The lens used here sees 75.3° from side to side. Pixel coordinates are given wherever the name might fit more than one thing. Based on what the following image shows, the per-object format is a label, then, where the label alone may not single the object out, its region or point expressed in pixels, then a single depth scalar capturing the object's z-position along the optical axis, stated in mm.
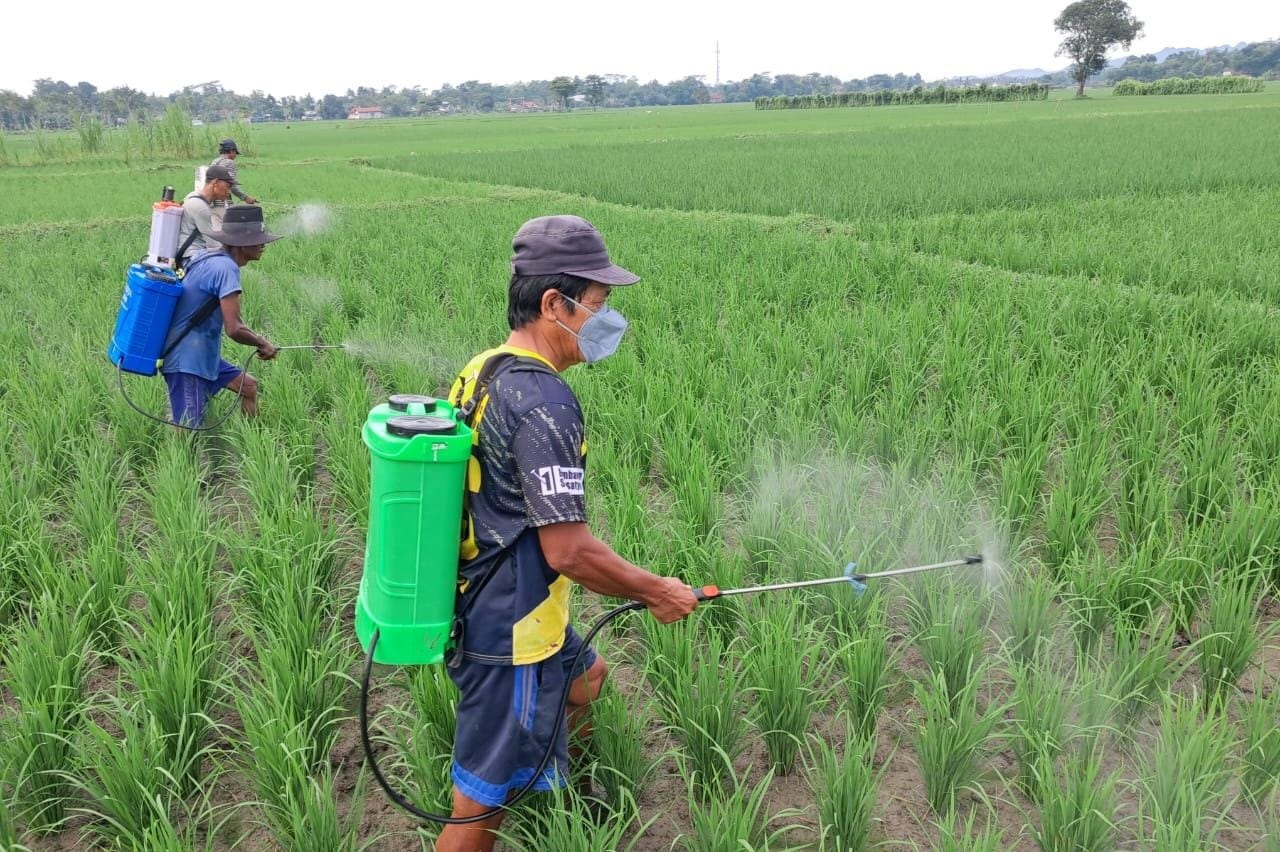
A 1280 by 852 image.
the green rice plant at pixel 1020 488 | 2951
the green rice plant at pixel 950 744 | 1883
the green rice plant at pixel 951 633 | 2221
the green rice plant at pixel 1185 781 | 1589
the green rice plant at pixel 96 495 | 3021
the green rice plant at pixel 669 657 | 2125
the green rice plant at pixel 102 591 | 2501
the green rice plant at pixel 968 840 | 1536
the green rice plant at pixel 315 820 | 1693
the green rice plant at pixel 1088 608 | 2357
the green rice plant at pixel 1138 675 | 2047
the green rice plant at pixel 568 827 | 1571
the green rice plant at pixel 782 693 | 2068
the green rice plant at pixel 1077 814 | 1654
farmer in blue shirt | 3650
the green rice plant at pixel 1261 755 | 1812
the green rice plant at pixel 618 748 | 1939
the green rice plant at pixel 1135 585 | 2398
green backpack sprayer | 1426
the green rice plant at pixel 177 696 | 2010
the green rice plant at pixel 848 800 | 1751
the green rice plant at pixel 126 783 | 1814
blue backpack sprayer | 3590
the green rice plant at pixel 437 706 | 2023
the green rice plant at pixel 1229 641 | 2211
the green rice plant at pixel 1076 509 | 2766
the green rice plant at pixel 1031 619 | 2311
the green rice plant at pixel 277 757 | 1814
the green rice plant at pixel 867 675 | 2141
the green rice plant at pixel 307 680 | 2051
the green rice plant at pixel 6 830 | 1708
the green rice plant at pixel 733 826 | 1630
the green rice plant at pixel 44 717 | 1934
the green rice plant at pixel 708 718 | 2012
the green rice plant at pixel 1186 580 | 2383
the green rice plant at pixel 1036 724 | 1880
